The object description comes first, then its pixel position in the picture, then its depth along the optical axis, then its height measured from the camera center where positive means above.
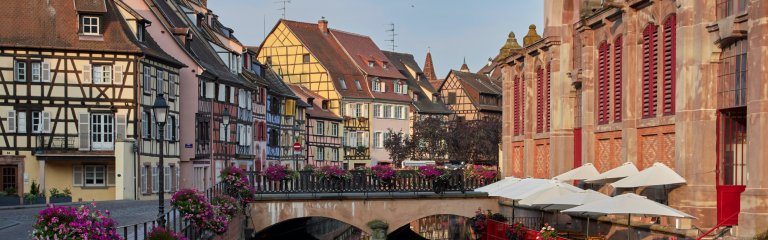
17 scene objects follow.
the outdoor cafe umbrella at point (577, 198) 27.73 -2.12
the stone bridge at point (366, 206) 42.09 -3.55
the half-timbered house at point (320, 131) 88.63 -1.42
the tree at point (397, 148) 97.06 -2.95
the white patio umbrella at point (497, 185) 36.30 -2.36
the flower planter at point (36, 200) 41.97 -3.29
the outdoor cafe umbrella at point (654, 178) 25.33 -1.45
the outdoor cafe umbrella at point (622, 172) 28.53 -1.47
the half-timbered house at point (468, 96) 115.75 +1.87
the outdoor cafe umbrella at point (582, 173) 32.25 -1.70
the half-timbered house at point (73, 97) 45.91 +0.69
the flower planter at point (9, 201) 40.09 -3.17
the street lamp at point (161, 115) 24.08 -0.03
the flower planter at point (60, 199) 43.88 -3.40
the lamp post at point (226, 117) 40.88 -0.13
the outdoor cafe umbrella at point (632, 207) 22.66 -1.93
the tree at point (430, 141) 96.94 -2.37
